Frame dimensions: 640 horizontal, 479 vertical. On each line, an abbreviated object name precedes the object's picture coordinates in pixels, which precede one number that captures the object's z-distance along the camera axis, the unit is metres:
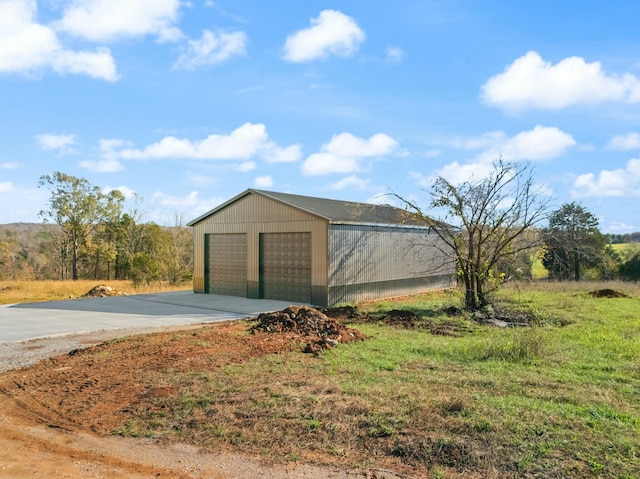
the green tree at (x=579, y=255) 29.12
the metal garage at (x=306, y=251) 15.98
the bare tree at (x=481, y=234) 13.35
